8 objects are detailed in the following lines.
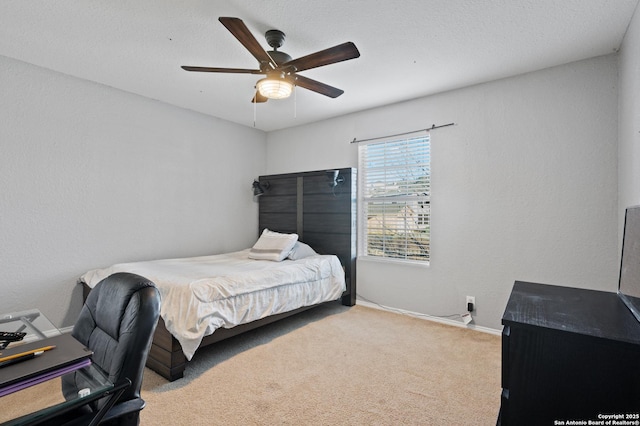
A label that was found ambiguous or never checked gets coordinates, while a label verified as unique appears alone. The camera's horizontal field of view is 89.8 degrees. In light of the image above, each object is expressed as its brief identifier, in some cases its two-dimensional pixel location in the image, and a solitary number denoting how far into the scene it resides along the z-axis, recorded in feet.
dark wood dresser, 3.60
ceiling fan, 6.64
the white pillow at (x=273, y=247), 12.33
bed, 7.69
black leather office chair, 3.63
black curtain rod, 11.36
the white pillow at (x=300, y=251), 12.58
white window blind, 11.93
